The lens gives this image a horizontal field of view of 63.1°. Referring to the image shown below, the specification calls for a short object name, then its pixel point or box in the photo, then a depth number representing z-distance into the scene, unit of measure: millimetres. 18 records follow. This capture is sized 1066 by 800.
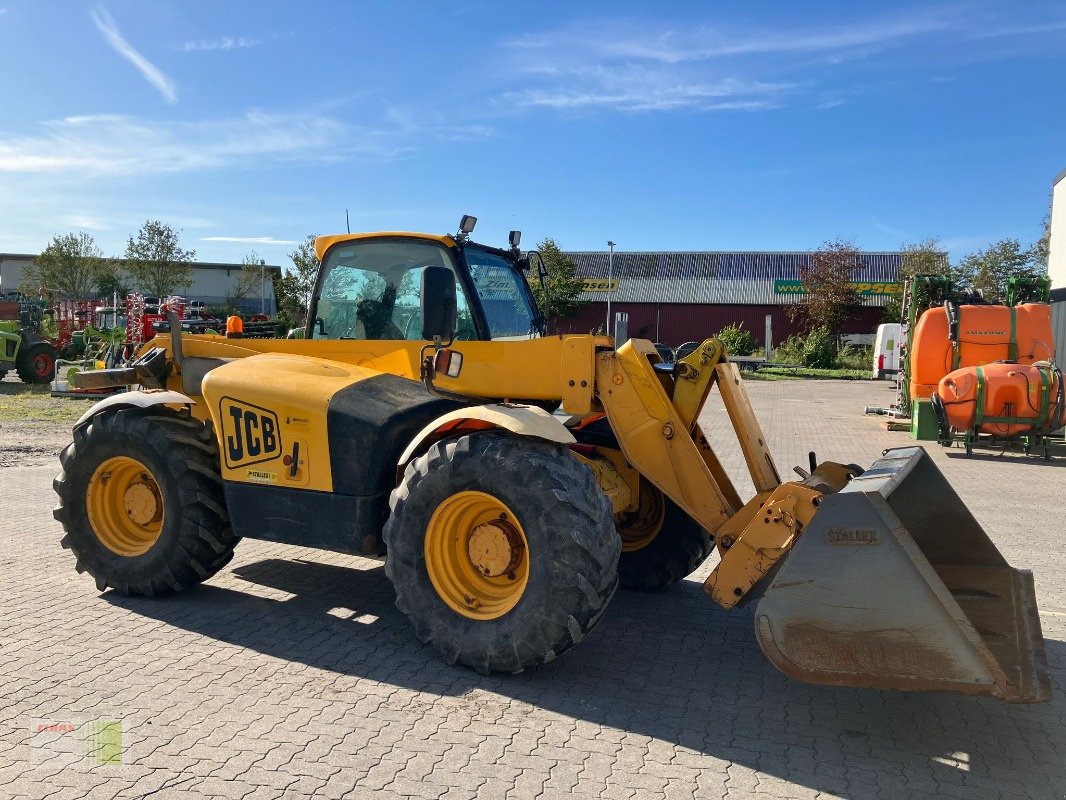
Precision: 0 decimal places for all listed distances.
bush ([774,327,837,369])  37344
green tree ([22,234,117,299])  49406
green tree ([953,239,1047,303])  42750
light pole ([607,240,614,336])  46597
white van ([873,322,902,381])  27750
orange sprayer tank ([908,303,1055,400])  14312
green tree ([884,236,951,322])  43903
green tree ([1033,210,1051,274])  42738
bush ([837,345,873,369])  37719
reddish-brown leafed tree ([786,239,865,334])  42188
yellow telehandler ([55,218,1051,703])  3633
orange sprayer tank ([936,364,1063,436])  12703
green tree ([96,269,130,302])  50656
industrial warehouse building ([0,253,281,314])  54041
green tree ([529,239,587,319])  42294
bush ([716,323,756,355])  38812
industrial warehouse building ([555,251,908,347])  46531
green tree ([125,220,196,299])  48031
